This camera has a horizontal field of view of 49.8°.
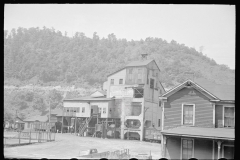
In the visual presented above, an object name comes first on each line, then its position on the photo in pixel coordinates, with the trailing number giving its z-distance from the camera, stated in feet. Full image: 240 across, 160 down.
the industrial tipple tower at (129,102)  130.62
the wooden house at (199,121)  48.70
